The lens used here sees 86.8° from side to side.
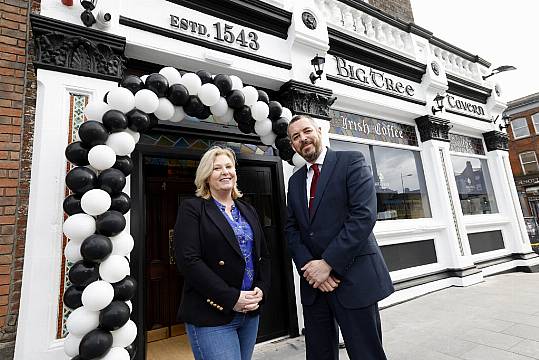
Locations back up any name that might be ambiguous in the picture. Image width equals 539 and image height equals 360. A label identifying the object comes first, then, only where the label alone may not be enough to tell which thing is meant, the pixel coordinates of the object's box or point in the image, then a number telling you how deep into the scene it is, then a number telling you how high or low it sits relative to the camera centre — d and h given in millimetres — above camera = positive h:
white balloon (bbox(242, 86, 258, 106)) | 3113 +1486
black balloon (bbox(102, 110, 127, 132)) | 2377 +1035
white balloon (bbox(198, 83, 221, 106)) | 2830 +1405
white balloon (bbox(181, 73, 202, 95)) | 2775 +1500
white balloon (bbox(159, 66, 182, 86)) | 2734 +1562
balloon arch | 2004 +351
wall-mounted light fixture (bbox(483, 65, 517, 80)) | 7890 +3861
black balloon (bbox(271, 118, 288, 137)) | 3352 +1205
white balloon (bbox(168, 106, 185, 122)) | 2839 +1251
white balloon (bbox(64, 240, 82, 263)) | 2164 -9
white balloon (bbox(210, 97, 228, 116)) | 2961 +1321
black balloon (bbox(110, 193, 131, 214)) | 2307 +344
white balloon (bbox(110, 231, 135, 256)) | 2215 +16
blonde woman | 1658 -186
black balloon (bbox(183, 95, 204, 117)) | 2812 +1296
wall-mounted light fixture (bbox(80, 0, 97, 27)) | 2939 +2425
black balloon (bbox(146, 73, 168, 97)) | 2613 +1429
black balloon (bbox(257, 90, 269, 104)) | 3288 +1539
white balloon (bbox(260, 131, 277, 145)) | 3402 +1105
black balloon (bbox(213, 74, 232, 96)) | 2959 +1558
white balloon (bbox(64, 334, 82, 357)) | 2018 -663
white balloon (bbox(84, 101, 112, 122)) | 2424 +1157
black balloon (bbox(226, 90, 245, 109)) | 2994 +1407
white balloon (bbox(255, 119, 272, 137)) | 3273 +1189
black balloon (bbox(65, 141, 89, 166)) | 2309 +766
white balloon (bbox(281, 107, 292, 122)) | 3432 +1374
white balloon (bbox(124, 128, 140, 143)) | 2532 +984
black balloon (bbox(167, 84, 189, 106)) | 2693 +1359
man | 1896 -162
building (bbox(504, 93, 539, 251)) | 22562 +4794
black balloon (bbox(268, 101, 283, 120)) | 3338 +1389
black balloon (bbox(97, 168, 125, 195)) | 2248 +515
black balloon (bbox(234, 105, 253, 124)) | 3105 +1289
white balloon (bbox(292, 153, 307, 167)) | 3469 +825
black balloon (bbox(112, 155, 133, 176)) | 2425 +684
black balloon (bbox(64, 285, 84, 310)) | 2096 -341
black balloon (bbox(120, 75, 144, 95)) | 2588 +1434
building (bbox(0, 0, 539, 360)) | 2707 +1445
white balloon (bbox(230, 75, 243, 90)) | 3051 +1600
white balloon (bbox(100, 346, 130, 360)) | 2000 -751
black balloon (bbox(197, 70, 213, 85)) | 2917 +1620
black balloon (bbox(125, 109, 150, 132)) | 2488 +1074
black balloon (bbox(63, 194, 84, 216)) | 2246 +348
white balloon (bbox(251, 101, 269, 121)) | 3150 +1327
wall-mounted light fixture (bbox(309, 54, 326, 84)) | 4410 +2463
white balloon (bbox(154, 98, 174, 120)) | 2670 +1221
